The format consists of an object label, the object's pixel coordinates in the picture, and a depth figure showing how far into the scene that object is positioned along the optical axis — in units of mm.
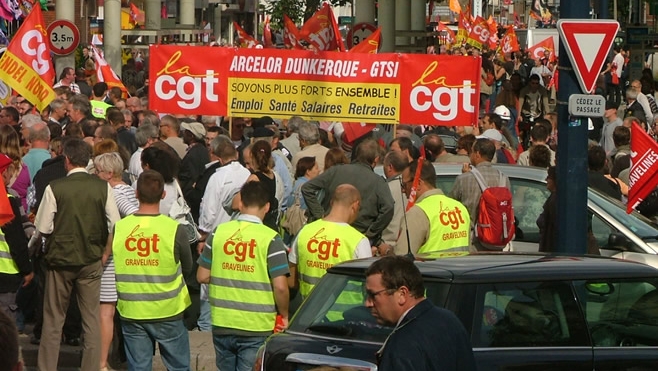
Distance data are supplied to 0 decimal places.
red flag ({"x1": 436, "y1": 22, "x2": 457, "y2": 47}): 57156
